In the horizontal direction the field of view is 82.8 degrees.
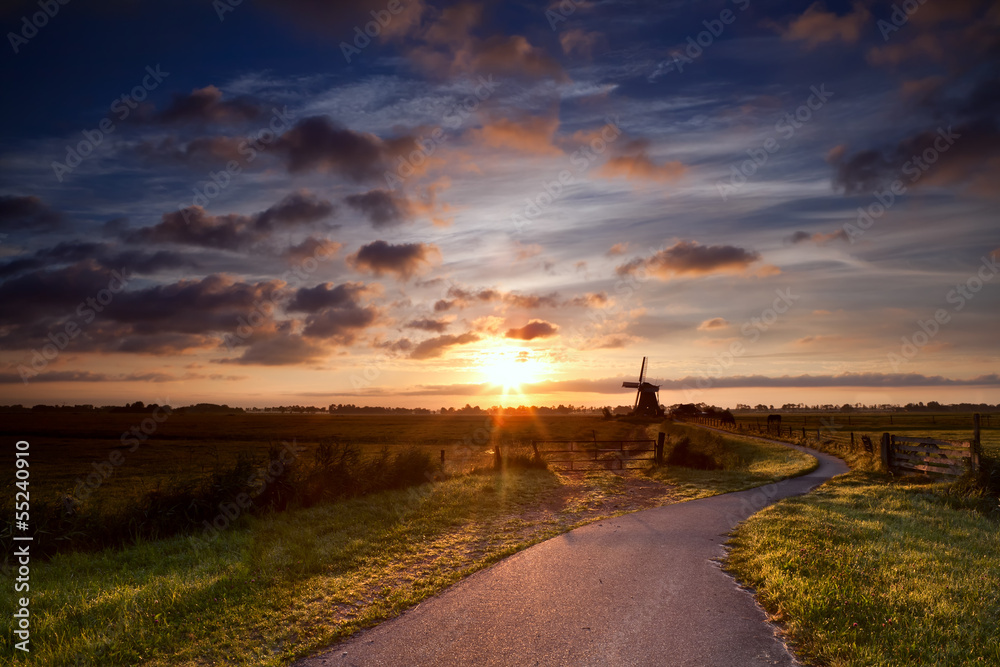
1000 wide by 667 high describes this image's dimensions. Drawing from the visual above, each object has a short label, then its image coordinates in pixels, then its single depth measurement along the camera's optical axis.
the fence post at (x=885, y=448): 24.36
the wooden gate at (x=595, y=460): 27.72
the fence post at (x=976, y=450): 18.14
